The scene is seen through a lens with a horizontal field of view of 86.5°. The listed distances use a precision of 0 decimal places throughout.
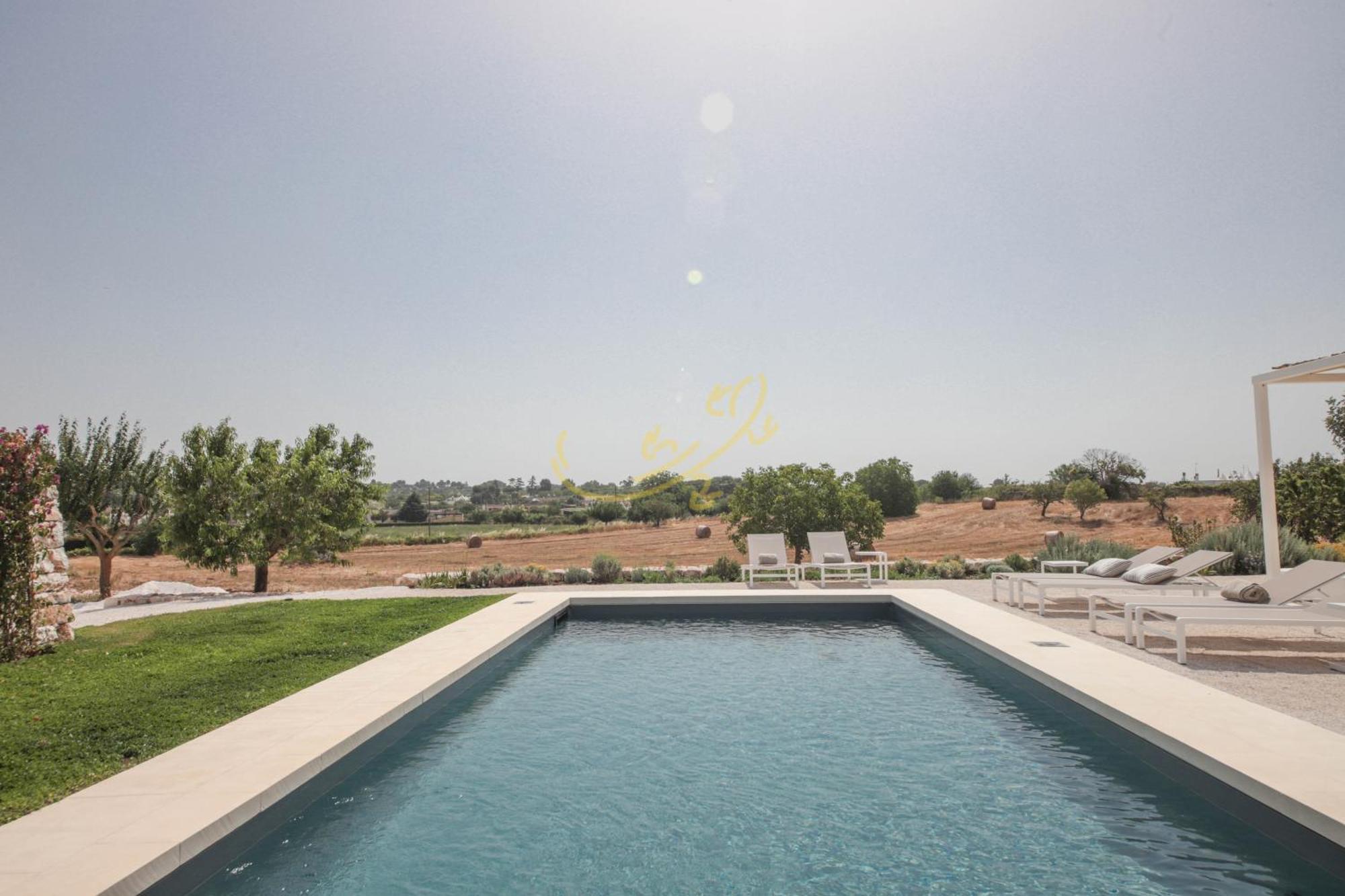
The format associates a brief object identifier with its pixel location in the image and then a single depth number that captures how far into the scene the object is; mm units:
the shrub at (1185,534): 12680
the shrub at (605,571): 11750
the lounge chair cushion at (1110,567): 8008
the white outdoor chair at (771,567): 10664
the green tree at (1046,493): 30297
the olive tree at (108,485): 12328
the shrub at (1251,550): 10414
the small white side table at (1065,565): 8780
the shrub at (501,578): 11484
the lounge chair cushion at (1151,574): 7242
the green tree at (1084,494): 27344
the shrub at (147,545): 26297
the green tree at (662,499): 42969
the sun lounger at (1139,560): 7898
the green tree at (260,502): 11141
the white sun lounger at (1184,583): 7168
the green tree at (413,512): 50125
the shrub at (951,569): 11805
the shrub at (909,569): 12117
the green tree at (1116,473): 31094
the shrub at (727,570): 12031
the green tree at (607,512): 44469
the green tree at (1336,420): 17328
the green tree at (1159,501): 26873
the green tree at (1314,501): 12969
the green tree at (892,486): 33250
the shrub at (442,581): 11875
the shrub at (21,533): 5910
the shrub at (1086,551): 11039
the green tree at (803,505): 13680
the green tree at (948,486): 39500
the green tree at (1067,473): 31656
